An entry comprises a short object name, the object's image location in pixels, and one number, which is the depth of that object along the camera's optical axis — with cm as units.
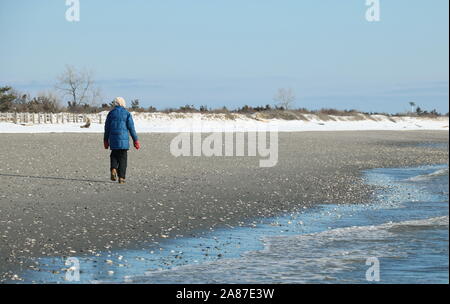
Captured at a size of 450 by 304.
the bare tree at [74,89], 7800
